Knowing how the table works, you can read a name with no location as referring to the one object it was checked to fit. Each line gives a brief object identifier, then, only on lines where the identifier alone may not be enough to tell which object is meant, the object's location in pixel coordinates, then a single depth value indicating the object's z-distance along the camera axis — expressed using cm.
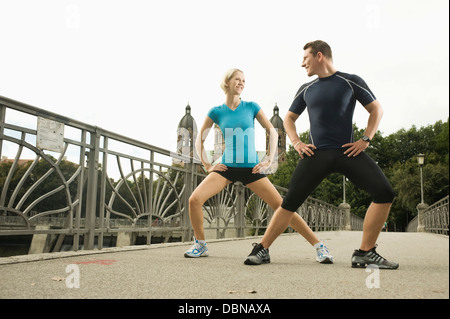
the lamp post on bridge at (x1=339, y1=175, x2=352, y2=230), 2078
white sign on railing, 392
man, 264
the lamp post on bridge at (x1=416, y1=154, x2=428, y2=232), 1780
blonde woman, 336
